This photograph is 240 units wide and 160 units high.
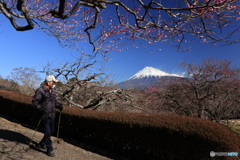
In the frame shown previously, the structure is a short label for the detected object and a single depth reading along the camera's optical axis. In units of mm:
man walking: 4049
